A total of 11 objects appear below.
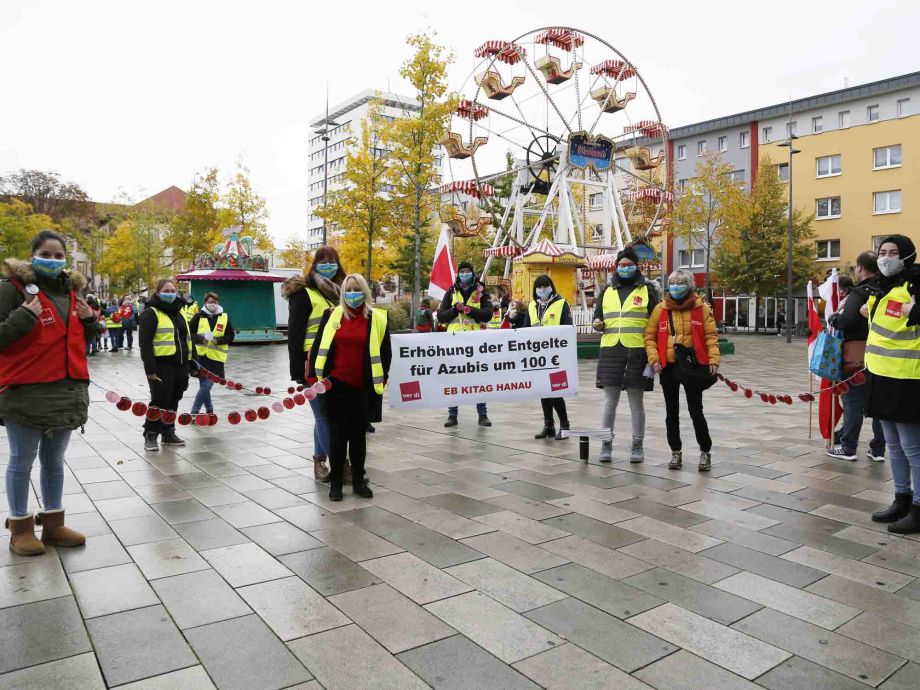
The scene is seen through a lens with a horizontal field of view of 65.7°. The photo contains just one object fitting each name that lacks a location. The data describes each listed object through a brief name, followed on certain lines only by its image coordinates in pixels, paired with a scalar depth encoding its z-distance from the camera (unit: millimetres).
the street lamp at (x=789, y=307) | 34409
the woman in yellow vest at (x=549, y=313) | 8695
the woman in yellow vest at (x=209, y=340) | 10242
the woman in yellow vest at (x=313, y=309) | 6430
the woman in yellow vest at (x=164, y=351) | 8180
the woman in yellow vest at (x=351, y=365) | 5793
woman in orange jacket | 6801
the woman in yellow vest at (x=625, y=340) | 7207
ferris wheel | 26672
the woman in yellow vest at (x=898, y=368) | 4848
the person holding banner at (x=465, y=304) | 9117
